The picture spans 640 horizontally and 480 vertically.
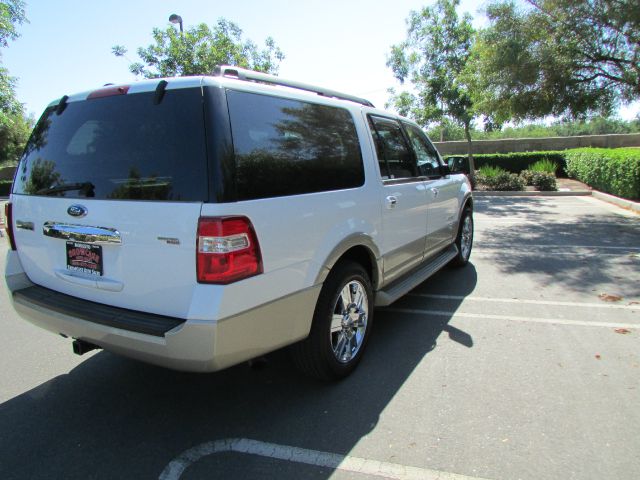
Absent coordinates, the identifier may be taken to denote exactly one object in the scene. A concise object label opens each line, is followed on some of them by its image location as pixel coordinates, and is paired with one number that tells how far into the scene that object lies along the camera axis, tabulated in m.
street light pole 12.95
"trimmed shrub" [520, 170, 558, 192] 16.58
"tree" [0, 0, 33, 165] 10.70
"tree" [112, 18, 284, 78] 15.38
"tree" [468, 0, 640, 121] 10.13
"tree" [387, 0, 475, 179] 18.00
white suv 2.24
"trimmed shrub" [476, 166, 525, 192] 17.22
